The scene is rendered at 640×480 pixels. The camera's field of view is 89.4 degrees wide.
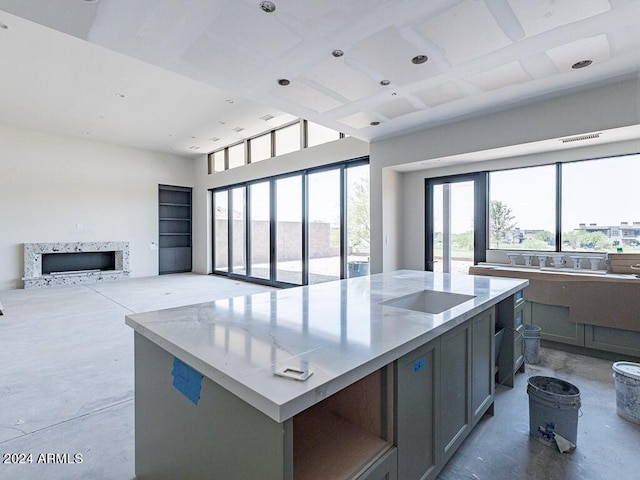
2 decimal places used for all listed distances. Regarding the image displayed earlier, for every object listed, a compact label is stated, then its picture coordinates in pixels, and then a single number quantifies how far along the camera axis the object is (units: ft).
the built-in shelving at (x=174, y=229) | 32.96
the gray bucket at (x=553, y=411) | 6.59
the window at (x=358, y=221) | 19.60
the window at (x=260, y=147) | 25.91
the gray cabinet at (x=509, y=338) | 8.92
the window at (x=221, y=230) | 31.01
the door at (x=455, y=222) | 16.34
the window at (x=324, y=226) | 21.06
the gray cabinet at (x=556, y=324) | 11.72
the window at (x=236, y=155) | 29.01
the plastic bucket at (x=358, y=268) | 19.85
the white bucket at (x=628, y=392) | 7.56
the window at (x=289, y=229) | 23.54
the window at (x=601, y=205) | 12.43
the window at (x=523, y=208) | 14.26
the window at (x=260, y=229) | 26.12
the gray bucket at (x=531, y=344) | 10.81
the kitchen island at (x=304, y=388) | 3.40
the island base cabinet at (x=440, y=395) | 4.66
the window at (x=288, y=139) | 23.40
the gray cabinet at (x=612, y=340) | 10.65
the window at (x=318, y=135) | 21.04
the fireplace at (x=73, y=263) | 25.13
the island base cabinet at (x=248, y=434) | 3.38
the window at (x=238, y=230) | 28.91
